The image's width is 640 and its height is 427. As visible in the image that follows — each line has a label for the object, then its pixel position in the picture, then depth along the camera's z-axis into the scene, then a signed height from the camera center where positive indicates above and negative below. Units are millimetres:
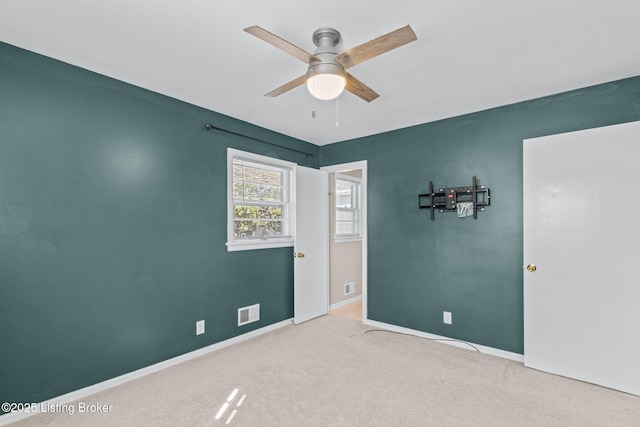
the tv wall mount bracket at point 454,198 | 3262 +197
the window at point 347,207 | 5149 +153
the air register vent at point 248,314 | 3508 -1143
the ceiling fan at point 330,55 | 1535 +892
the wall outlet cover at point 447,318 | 3448 -1151
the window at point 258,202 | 3508 +179
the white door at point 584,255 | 2416 -340
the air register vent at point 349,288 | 5098 -1213
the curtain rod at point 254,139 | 3238 +936
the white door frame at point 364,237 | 4113 -285
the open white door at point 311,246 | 4117 -415
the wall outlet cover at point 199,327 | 3105 -1122
